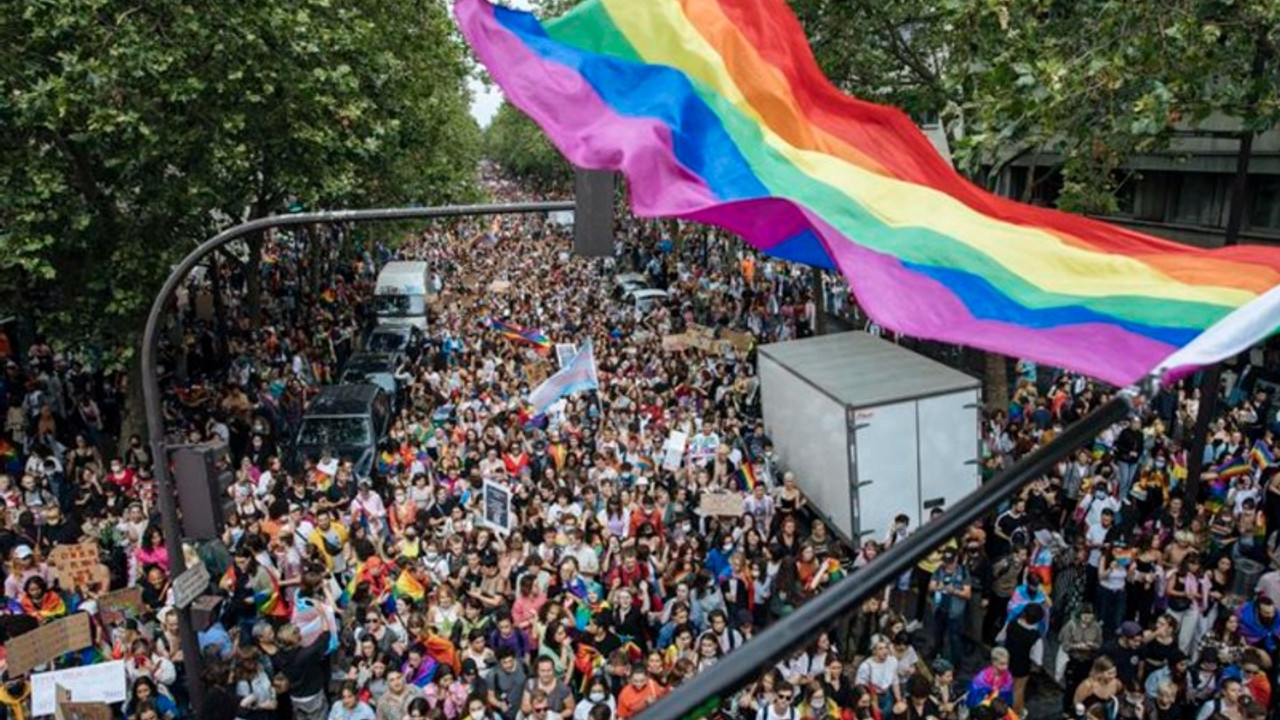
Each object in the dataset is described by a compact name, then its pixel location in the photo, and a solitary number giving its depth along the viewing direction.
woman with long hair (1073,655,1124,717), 8.38
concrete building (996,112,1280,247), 23.42
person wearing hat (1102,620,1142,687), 8.95
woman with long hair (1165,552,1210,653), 9.92
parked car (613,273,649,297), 34.57
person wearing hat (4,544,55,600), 11.24
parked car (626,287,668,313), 32.09
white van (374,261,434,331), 30.38
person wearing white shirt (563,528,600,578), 11.53
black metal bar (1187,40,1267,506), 11.84
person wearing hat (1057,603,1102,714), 9.42
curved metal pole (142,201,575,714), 8.21
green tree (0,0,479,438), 14.51
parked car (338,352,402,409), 21.53
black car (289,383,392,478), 17.17
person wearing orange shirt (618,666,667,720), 8.84
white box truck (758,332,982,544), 13.59
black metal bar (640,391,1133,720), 2.00
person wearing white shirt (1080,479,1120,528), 11.60
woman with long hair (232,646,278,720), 9.16
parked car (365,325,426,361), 25.34
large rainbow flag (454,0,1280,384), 3.94
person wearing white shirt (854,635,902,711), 9.21
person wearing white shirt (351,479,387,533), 13.00
